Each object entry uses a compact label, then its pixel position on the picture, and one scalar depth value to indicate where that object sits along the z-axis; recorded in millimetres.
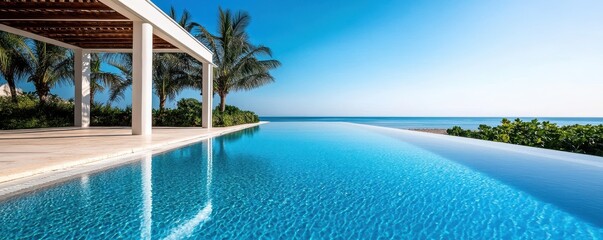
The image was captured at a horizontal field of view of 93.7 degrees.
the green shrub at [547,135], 7039
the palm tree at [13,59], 12703
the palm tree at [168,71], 16375
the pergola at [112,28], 7617
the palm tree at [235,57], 17422
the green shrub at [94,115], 11656
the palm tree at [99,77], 16625
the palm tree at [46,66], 13695
